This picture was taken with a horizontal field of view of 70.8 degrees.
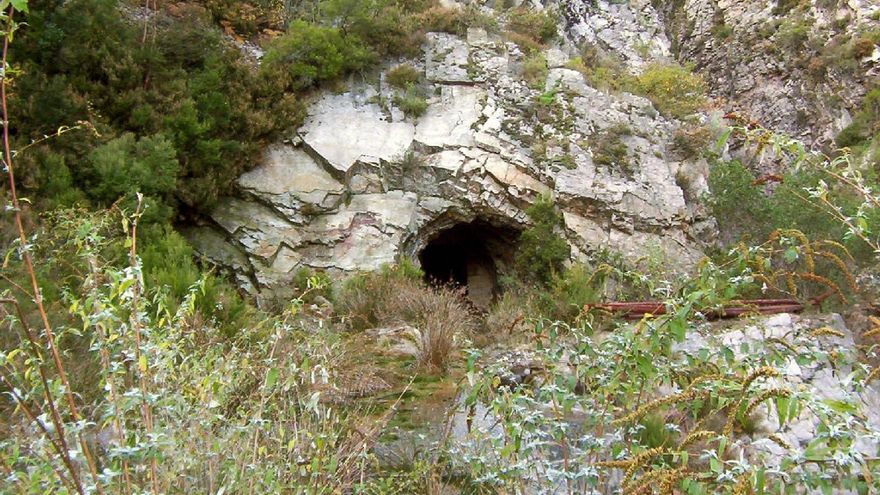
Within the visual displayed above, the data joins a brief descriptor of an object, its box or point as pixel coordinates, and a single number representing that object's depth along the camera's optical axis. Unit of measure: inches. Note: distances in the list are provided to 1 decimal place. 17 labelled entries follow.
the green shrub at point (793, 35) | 671.8
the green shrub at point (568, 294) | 352.2
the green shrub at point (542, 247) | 415.2
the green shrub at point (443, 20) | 552.0
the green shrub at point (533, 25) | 604.7
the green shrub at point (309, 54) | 457.4
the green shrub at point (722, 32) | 754.8
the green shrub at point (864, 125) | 580.4
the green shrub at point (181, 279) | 254.7
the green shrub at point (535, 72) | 522.0
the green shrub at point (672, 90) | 567.2
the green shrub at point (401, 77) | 493.7
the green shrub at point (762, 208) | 368.5
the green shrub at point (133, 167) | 318.0
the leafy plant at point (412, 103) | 471.2
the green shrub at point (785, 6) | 716.7
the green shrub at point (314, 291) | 347.2
